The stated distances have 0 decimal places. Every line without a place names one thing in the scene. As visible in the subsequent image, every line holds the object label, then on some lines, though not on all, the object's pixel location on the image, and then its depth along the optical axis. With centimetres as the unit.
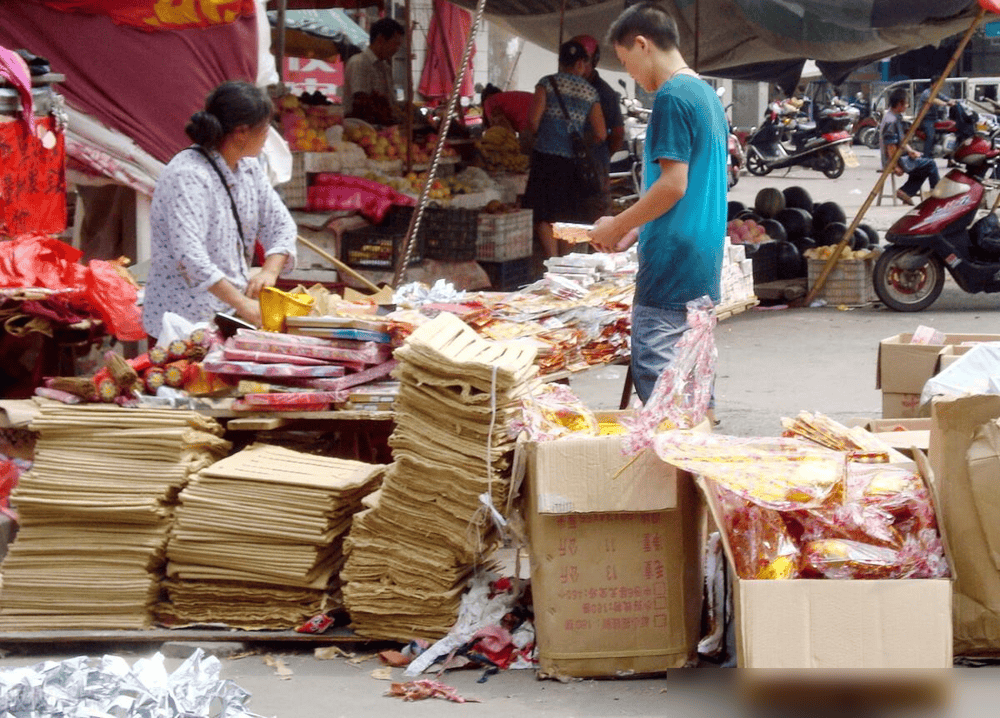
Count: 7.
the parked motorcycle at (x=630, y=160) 1422
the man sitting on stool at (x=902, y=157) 1702
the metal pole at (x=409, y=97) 1116
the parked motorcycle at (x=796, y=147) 2358
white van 2812
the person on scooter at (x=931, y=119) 2222
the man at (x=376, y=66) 1255
